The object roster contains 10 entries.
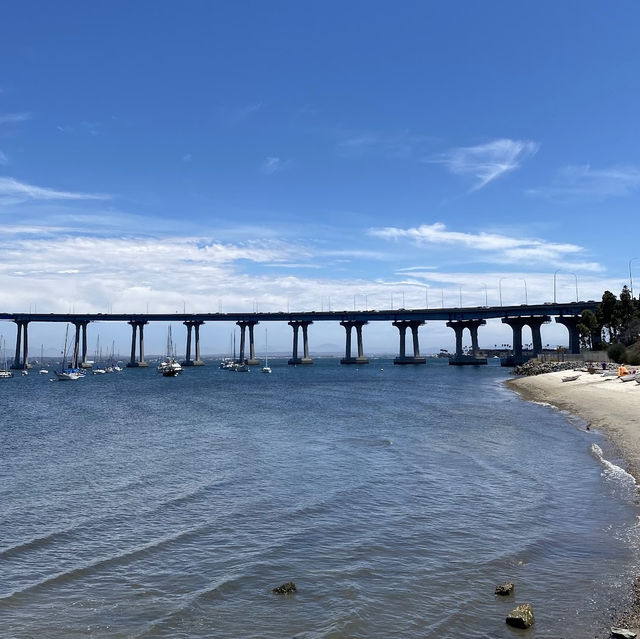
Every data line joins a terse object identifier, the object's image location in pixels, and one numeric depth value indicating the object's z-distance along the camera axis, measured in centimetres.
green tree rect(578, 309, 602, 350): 15512
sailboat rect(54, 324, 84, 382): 16525
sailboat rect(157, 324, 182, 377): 17762
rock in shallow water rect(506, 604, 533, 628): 1313
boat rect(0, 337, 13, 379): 19075
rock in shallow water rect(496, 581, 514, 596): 1518
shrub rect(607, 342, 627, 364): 12076
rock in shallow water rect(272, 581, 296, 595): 1579
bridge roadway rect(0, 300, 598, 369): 19350
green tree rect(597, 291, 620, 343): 14388
